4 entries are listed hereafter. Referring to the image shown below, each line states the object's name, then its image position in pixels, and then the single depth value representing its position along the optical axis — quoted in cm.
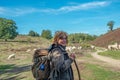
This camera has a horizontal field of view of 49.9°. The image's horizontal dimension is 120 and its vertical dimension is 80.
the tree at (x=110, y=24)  2939
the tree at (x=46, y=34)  4162
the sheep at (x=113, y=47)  1649
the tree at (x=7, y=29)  3747
